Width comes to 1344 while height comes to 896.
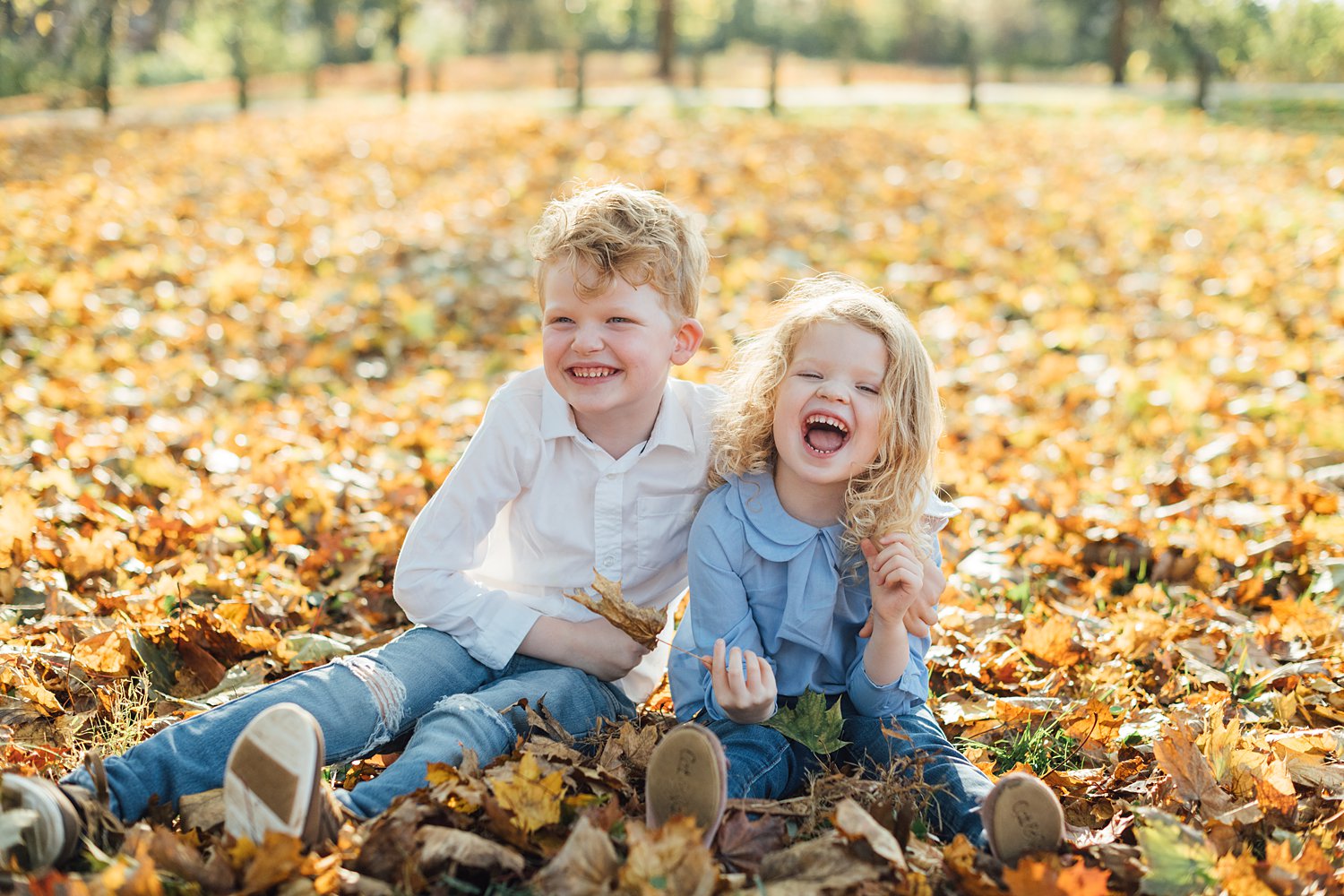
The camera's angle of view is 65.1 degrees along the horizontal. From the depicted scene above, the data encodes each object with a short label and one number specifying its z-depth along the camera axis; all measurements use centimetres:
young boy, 220
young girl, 213
